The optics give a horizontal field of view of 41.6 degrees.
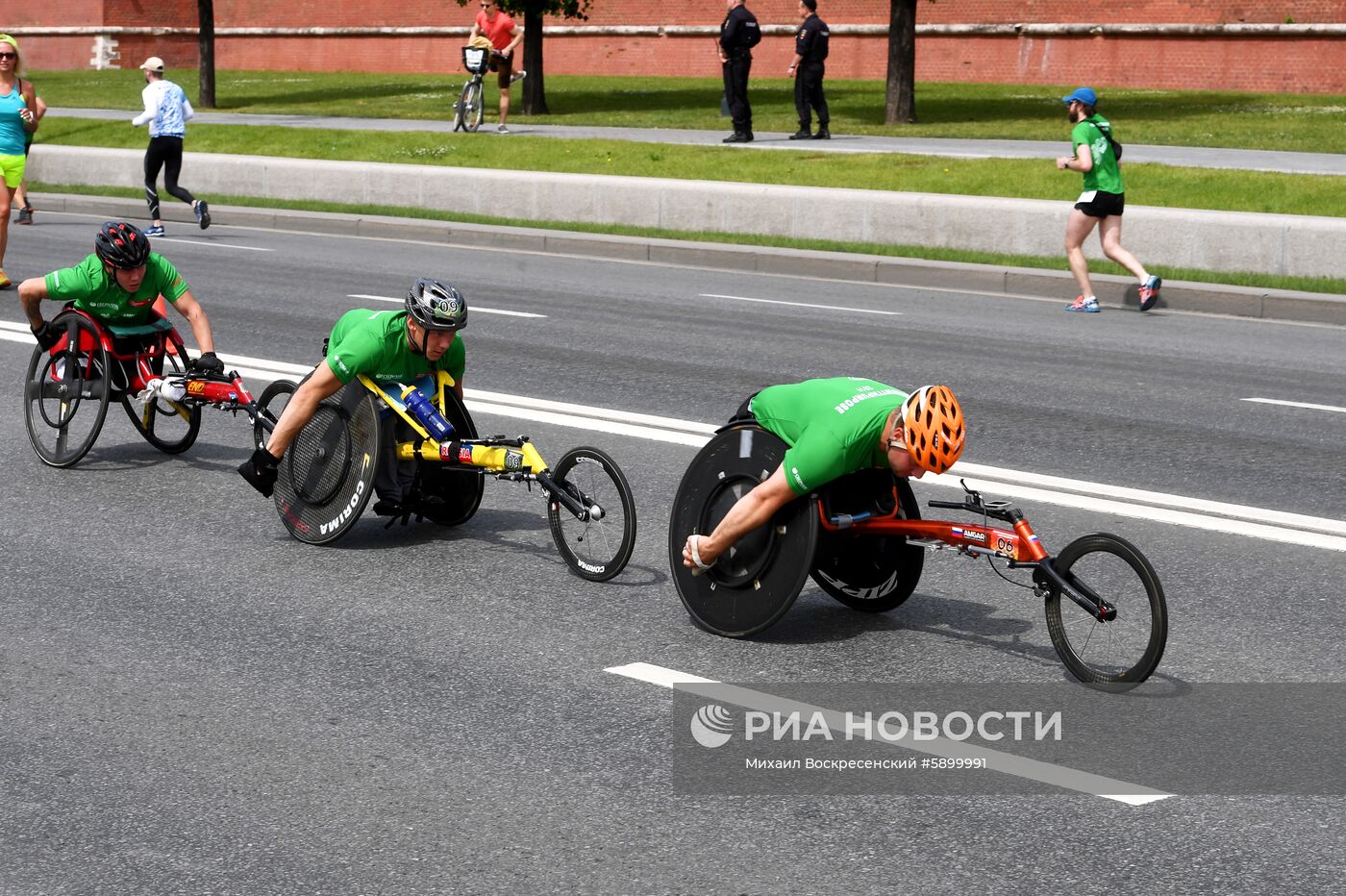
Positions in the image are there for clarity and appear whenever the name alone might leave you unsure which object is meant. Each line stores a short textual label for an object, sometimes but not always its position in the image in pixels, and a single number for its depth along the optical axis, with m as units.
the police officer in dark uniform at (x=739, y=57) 26.81
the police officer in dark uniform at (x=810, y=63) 26.45
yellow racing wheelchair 7.10
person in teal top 15.61
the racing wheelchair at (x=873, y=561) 5.80
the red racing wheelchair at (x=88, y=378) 9.05
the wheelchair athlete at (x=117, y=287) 8.80
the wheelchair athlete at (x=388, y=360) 7.30
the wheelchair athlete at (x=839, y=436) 5.69
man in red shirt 30.72
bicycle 28.59
